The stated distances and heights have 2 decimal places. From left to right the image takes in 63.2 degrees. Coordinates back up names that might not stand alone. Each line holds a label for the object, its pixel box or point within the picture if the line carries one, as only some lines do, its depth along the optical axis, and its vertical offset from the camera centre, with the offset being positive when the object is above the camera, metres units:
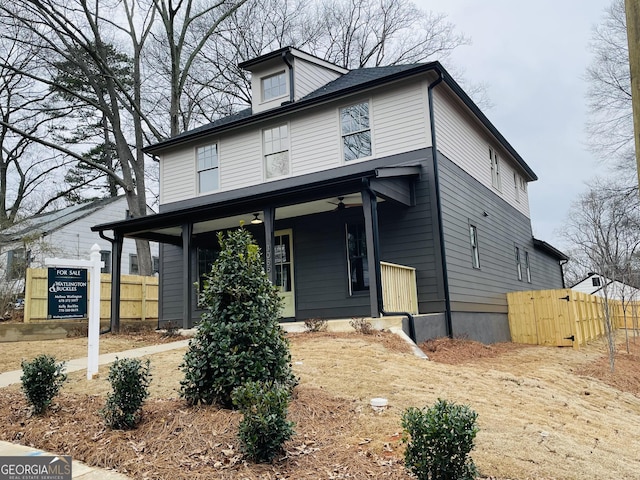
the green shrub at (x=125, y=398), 4.28 -0.67
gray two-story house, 10.76 +2.35
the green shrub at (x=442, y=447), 3.00 -0.83
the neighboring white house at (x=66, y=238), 17.97 +3.74
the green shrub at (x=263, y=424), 3.58 -0.77
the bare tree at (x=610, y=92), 23.19 +9.27
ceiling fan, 11.12 +2.27
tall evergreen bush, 4.50 -0.20
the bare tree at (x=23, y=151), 22.62 +9.02
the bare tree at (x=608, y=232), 12.05 +1.94
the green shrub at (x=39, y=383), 4.92 -0.59
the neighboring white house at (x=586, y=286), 38.04 +0.78
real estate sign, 7.09 +0.37
